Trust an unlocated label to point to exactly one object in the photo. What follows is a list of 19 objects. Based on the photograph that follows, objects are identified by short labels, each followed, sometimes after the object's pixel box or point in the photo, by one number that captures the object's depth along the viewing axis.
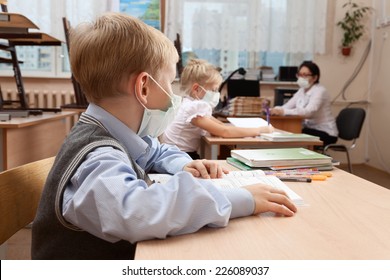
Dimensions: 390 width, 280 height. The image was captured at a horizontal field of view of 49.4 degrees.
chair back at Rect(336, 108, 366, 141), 3.84
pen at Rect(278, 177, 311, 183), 1.13
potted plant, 5.07
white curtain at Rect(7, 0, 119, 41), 4.68
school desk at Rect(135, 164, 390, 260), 0.62
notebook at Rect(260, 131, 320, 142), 2.17
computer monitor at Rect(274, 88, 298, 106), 4.73
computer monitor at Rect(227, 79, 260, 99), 4.19
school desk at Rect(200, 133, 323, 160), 2.21
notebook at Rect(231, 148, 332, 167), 1.30
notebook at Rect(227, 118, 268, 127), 2.50
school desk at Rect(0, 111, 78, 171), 2.07
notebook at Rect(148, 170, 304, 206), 0.95
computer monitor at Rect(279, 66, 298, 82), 5.04
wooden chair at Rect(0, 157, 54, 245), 0.92
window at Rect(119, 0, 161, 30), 5.01
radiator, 4.91
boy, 0.68
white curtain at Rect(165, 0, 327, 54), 4.92
